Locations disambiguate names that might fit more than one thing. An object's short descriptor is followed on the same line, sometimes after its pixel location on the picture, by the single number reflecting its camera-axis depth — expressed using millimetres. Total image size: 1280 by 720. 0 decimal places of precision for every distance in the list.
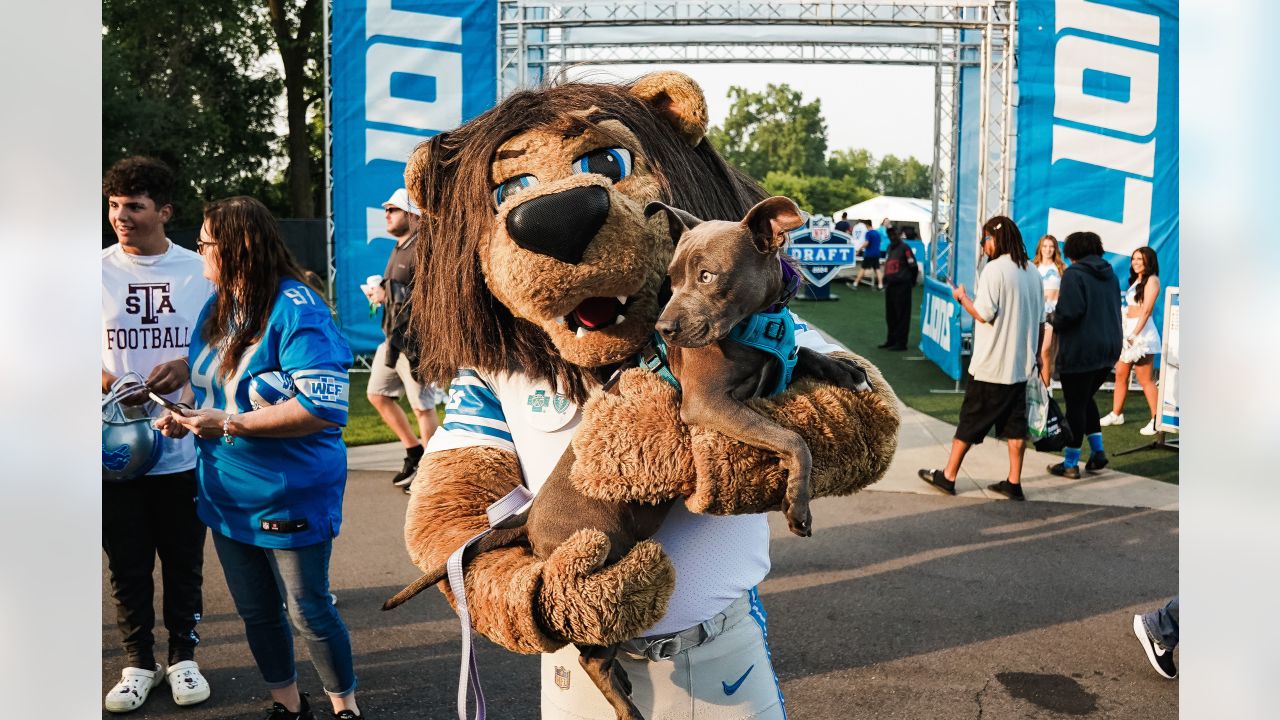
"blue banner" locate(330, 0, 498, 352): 10312
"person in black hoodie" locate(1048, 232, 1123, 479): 7086
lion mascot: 1568
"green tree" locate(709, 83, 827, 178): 74125
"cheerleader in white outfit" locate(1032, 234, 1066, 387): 9672
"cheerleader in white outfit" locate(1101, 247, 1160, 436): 8250
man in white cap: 6020
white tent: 31453
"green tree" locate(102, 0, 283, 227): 21297
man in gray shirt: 6578
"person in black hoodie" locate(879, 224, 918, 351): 14297
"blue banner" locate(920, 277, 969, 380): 11070
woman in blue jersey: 3283
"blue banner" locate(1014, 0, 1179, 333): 10297
